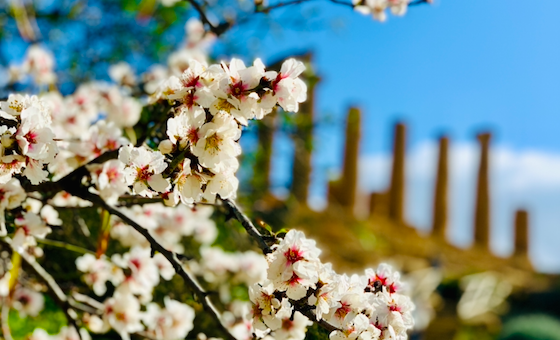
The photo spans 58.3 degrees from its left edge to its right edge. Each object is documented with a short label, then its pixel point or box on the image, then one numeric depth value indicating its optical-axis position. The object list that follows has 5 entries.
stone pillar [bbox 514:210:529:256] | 13.62
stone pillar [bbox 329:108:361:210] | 12.05
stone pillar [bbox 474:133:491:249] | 13.51
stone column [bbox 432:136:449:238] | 13.38
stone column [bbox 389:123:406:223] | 13.25
